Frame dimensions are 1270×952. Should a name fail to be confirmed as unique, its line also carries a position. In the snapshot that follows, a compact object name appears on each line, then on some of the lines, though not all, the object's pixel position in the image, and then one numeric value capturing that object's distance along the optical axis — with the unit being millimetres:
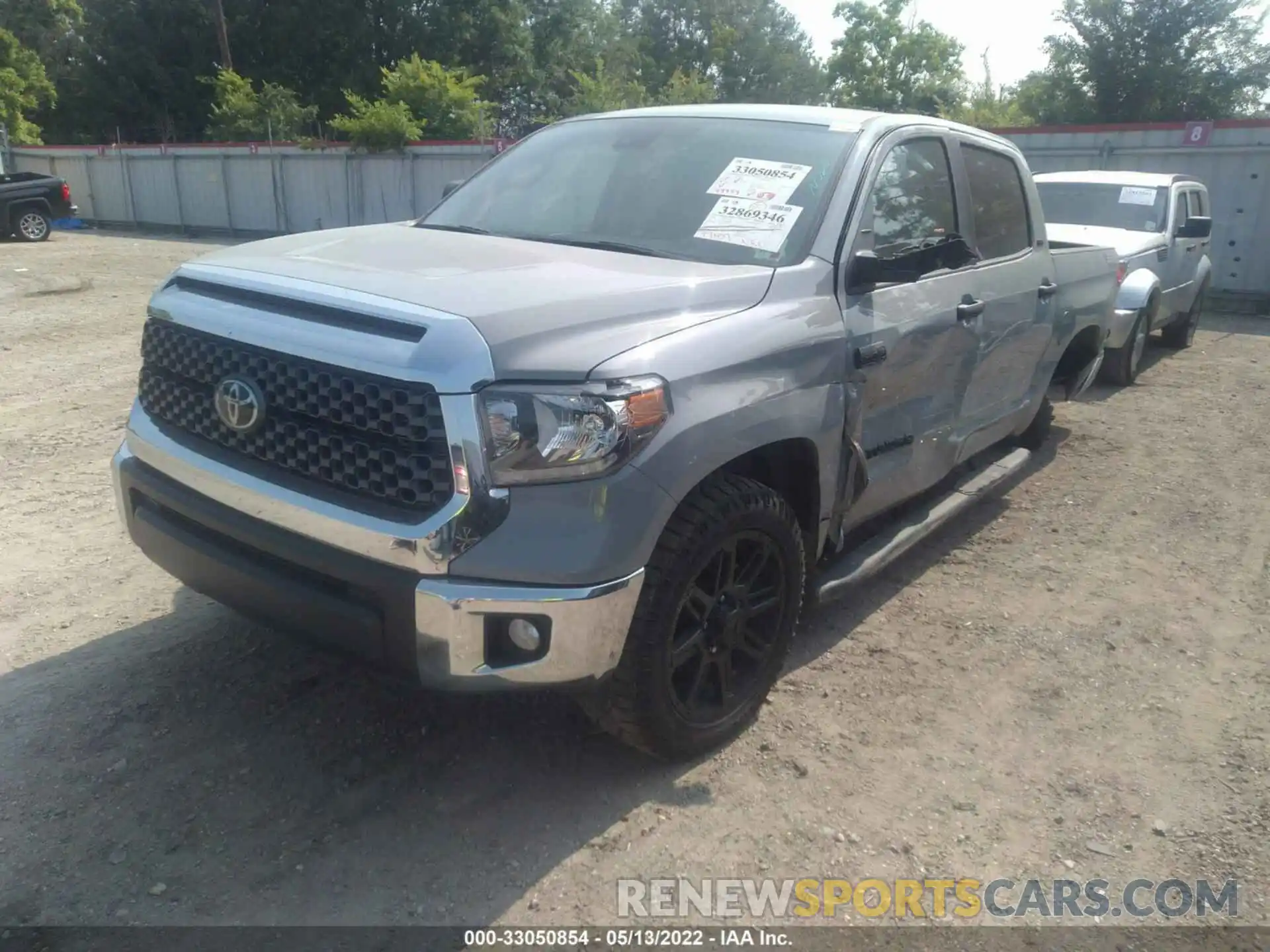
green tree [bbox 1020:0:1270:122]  33875
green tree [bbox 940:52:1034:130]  37250
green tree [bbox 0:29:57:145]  35156
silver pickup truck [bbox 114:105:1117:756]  2543
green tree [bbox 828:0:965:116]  44844
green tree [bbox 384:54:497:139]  26172
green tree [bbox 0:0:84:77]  42031
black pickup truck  20094
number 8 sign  14969
